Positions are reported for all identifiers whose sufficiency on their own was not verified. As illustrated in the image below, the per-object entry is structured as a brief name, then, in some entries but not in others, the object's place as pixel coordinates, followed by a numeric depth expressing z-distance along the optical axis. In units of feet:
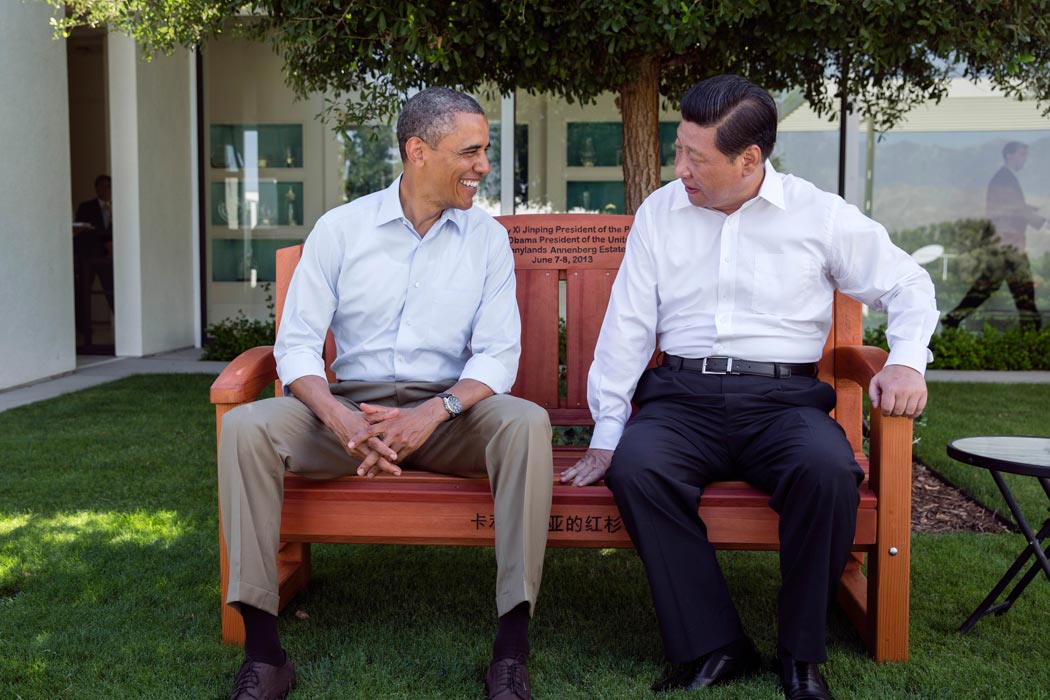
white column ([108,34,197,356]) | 28.32
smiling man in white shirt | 8.08
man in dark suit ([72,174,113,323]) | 33.22
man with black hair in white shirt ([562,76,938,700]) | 8.09
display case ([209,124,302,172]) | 32.65
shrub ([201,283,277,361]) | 29.09
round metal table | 8.20
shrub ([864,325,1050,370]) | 27.73
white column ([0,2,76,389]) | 22.58
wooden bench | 8.34
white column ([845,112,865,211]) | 29.73
